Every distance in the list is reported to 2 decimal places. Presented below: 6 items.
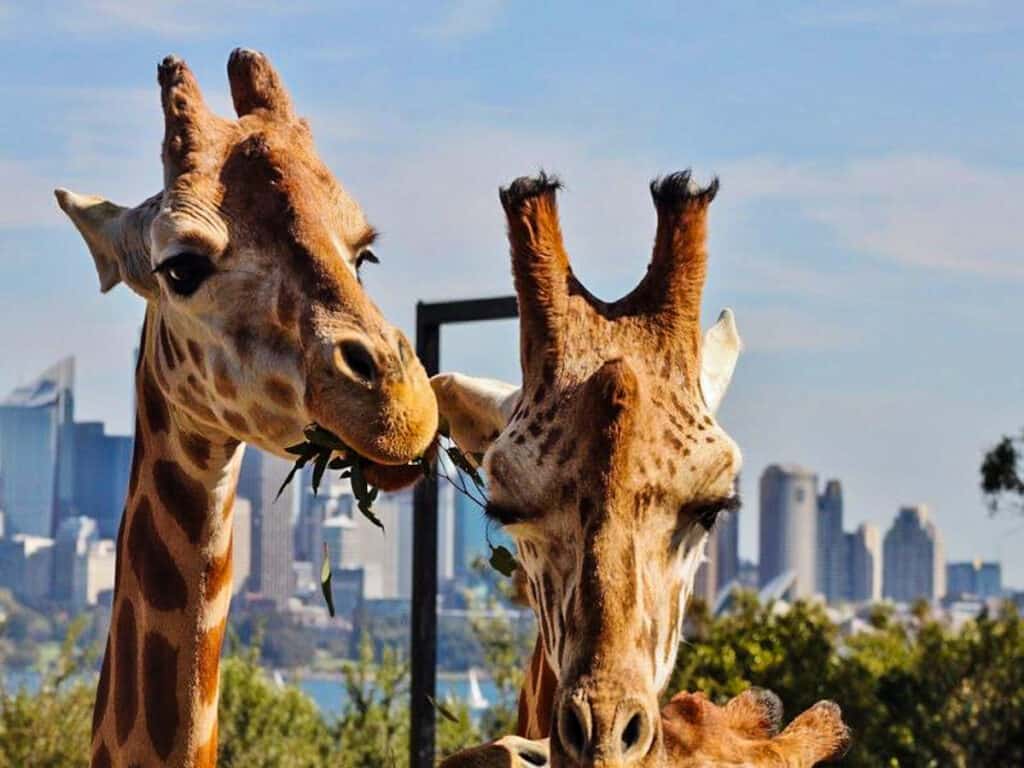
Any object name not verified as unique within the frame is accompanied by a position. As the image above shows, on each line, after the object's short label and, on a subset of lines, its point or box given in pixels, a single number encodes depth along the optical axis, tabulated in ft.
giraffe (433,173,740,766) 20.83
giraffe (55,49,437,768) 28.09
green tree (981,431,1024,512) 100.32
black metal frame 51.48
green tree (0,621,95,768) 86.74
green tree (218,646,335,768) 93.11
